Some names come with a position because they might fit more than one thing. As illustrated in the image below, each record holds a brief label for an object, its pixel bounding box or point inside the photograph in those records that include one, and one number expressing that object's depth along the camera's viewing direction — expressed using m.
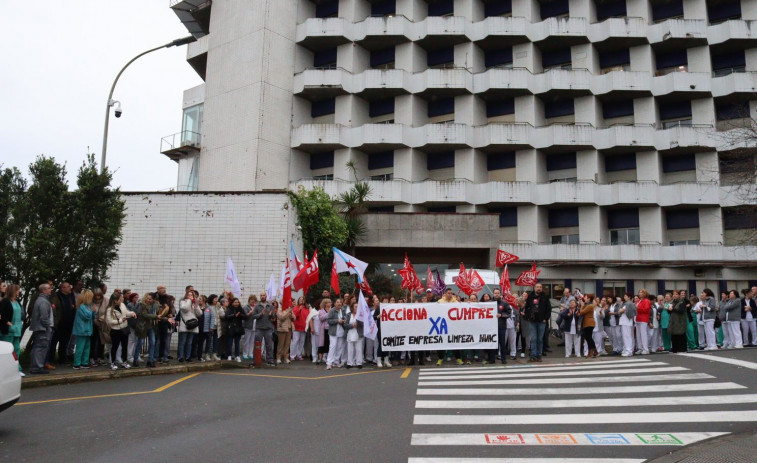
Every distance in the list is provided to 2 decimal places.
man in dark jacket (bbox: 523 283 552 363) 15.14
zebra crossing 6.33
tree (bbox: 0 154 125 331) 12.86
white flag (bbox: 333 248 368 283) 16.44
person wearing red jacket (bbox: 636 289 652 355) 16.23
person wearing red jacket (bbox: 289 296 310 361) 16.27
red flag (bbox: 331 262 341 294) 16.36
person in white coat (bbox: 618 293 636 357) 16.00
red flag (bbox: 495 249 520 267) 26.41
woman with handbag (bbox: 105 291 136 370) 12.70
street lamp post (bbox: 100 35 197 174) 17.05
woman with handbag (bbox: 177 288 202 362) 14.28
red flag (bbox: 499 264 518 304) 17.80
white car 6.97
